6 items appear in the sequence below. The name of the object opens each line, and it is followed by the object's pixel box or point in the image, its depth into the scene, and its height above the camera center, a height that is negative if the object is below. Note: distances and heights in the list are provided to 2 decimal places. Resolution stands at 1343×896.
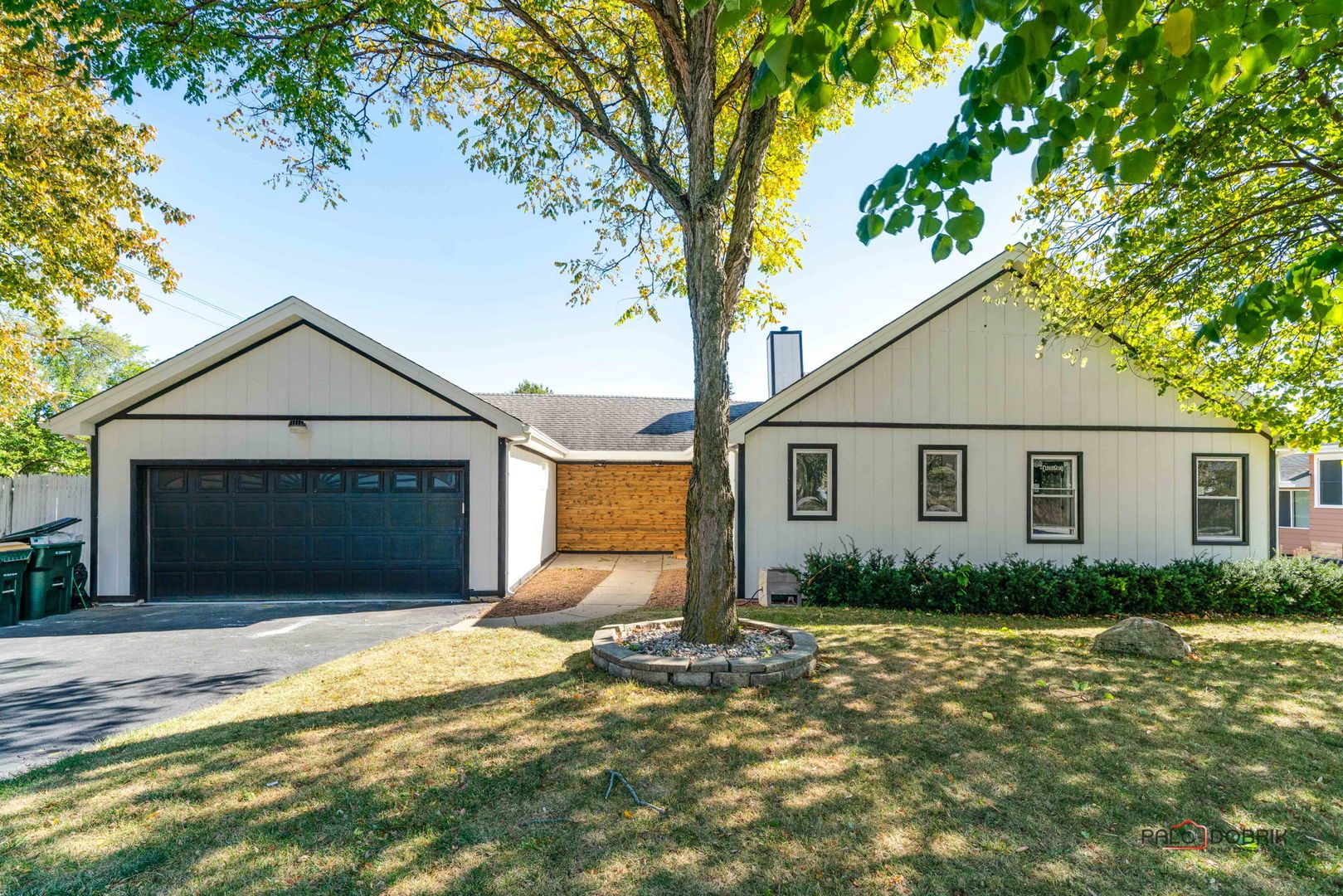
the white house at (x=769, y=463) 9.77 -0.13
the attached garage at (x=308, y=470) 9.71 -0.27
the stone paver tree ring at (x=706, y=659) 4.97 -1.82
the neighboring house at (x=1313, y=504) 16.80 -1.49
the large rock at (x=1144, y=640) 6.05 -1.94
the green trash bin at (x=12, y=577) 7.92 -1.70
